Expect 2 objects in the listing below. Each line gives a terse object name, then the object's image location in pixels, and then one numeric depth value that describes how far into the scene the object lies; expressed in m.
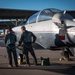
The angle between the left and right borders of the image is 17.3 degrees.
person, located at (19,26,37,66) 10.53
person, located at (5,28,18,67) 10.40
